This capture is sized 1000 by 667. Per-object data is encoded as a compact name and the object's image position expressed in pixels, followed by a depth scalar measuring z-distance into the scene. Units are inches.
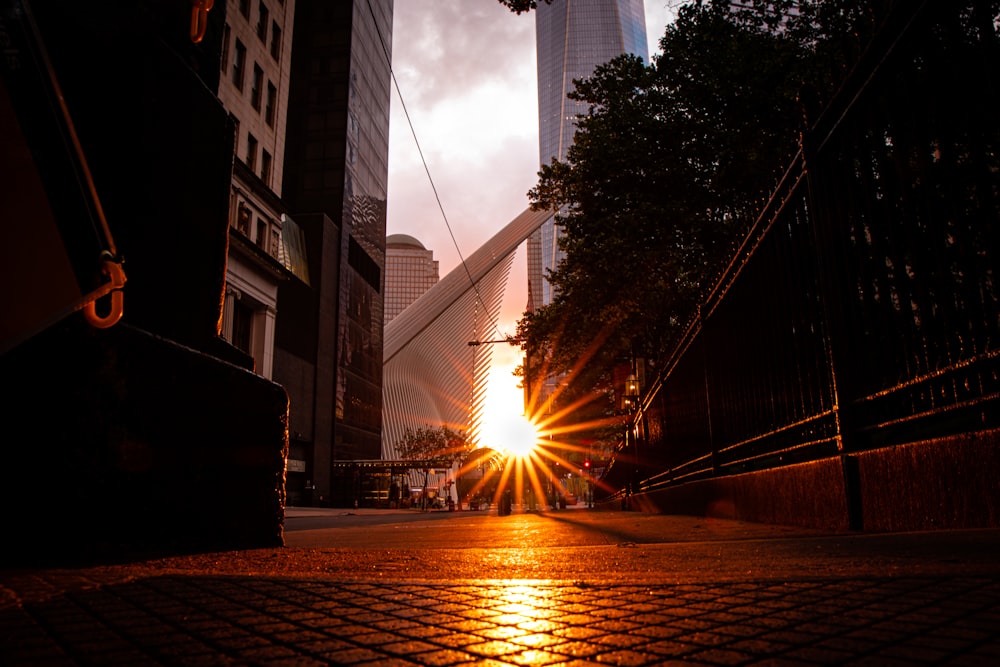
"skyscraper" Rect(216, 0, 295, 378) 1154.7
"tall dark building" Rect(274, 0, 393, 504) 1790.1
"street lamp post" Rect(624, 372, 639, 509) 573.8
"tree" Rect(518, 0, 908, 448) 555.2
